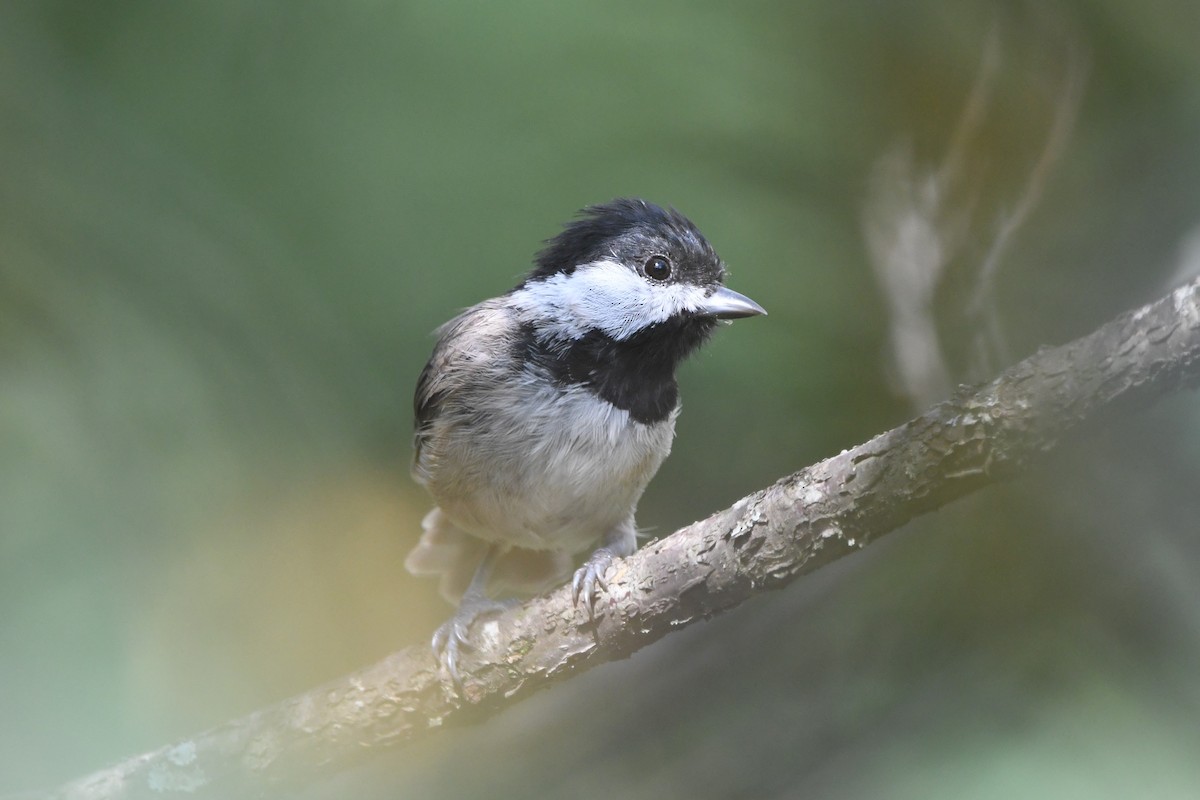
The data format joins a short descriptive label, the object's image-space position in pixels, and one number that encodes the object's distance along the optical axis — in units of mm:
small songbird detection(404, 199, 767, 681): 2855
